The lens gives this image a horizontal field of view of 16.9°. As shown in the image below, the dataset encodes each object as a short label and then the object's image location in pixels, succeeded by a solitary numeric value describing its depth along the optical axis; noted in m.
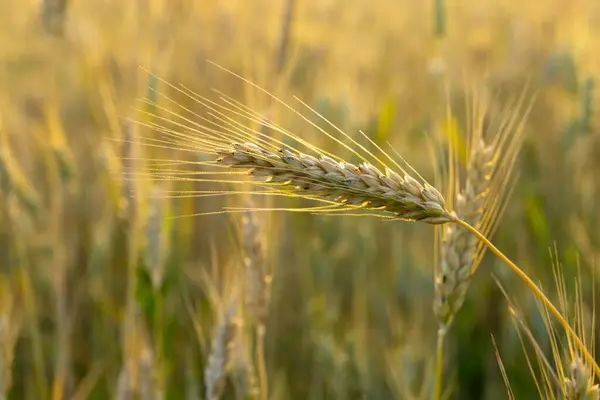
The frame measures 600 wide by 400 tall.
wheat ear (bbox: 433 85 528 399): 0.78
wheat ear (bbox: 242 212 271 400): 0.86
